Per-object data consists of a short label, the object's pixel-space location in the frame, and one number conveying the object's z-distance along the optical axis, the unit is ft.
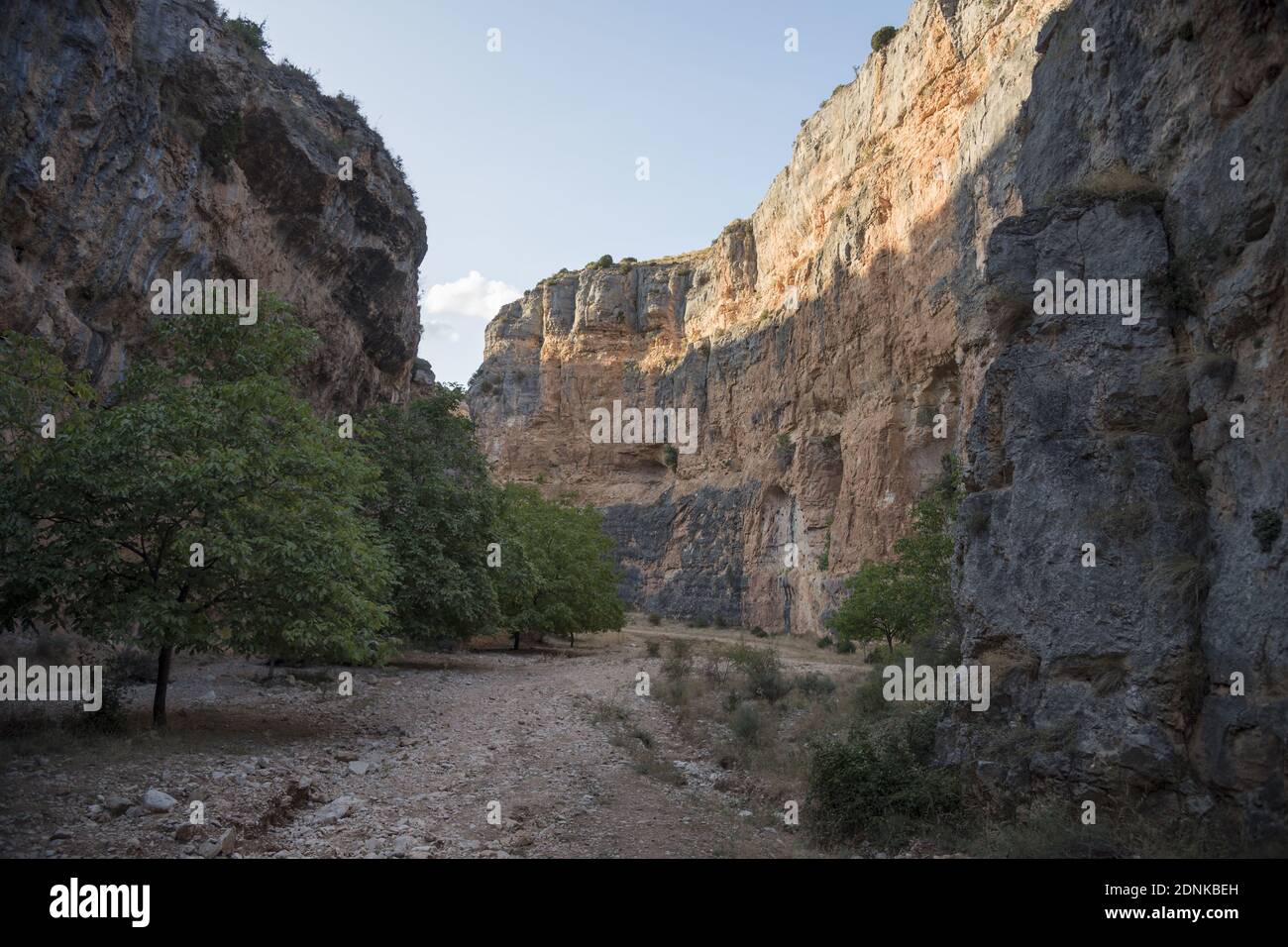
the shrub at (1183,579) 24.99
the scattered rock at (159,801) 25.40
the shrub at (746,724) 45.42
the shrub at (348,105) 90.68
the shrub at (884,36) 133.80
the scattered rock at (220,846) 22.57
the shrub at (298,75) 84.94
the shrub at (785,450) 151.64
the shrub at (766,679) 58.95
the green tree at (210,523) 31.94
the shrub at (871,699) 47.47
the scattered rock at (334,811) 27.48
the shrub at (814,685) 59.72
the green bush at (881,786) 28.71
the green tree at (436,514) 66.54
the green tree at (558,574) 92.32
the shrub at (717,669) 65.87
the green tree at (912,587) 64.08
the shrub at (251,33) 80.29
